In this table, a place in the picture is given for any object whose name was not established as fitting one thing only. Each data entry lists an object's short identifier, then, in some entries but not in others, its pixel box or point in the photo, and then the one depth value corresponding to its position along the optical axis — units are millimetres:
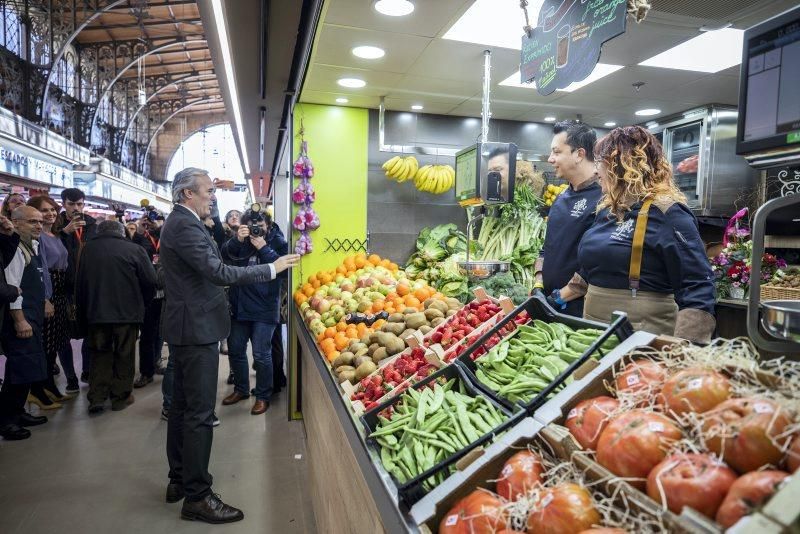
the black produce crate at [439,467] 1153
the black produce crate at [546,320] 1278
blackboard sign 1888
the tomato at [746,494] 696
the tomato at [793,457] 744
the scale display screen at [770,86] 1053
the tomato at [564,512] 885
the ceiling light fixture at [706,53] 3588
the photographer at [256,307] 4648
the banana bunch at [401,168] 5316
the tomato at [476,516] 988
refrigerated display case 5301
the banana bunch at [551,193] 5426
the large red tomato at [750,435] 777
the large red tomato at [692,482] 770
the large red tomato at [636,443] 901
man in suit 2959
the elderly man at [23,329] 4039
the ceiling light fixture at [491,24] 3156
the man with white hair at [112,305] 4762
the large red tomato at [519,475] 1045
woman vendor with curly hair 2004
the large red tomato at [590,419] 1067
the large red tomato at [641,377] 1101
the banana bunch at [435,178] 5430
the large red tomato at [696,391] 942
